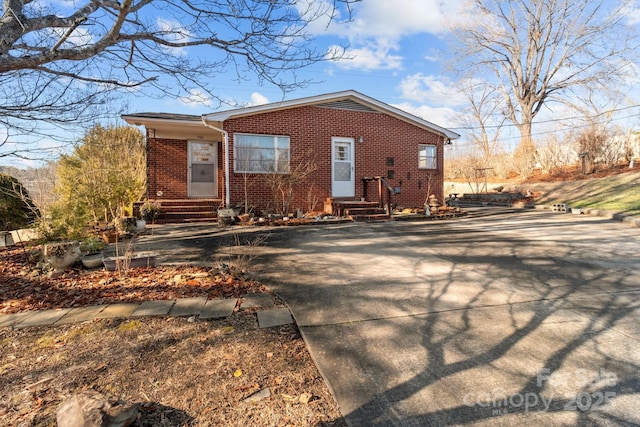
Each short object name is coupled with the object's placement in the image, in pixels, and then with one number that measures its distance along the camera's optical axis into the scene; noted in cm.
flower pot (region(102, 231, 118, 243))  706
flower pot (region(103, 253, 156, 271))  464
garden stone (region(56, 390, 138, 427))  163
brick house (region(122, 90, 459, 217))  1037
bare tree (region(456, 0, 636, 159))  2162
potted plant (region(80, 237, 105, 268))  493
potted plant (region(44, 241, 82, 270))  466
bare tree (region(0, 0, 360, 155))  382
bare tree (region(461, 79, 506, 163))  2816
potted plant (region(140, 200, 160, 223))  943
